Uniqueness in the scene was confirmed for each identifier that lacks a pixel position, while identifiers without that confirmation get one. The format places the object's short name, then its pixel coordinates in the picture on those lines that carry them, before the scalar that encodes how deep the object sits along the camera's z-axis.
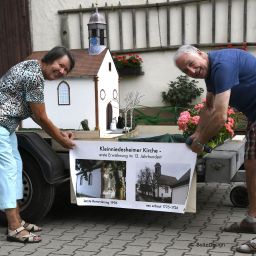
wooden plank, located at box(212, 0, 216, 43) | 8.04
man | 3.52
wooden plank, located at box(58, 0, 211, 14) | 8.18
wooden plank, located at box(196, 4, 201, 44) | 8.12
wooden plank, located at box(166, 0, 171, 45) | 8.29
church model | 4.85
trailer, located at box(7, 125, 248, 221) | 4.09
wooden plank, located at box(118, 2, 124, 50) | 8.48
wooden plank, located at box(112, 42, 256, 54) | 8.06
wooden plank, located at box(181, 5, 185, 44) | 8.21
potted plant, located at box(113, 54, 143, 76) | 8.34
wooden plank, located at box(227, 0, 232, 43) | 7.96
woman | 3.88
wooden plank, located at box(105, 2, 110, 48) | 8.52
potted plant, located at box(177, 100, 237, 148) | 4.29
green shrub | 8.09
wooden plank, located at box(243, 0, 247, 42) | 7.88
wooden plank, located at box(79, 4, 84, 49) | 8.68
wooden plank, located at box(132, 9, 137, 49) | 8.41
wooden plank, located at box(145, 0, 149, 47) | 8.35
